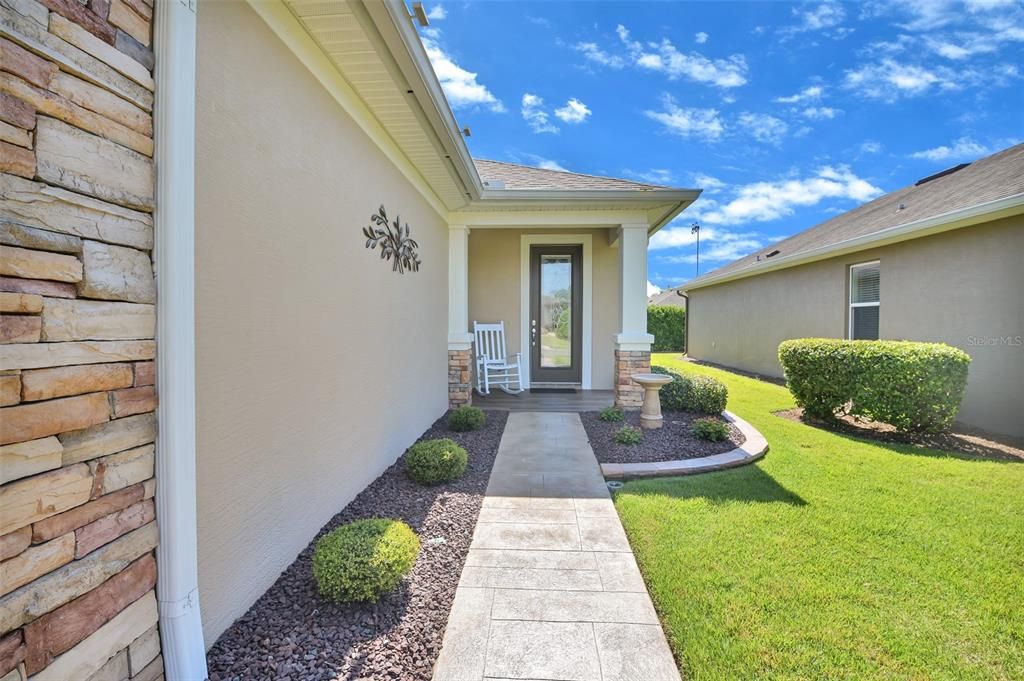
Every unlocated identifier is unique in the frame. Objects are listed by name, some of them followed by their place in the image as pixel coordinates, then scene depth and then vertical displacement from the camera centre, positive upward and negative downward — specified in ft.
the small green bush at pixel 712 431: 14.62 -3.40
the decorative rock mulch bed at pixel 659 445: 13.50 -3.82
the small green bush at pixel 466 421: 16.48 -3.48
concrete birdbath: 16.26 -2.67
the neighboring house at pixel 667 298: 88.36 +7.36
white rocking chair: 23.97 -1.76
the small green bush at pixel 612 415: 17.48 -3.43
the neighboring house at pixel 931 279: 16.87 +2.82
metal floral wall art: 11.32 +2.54
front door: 24.73 +1.00
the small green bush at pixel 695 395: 17.75 -2.66
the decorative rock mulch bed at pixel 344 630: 5.41 -4.25
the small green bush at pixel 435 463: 11.19 -3.51
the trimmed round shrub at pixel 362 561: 6.23 -3.48
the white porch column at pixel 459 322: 20.27 +0.40
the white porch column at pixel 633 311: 19.47 +0.94
